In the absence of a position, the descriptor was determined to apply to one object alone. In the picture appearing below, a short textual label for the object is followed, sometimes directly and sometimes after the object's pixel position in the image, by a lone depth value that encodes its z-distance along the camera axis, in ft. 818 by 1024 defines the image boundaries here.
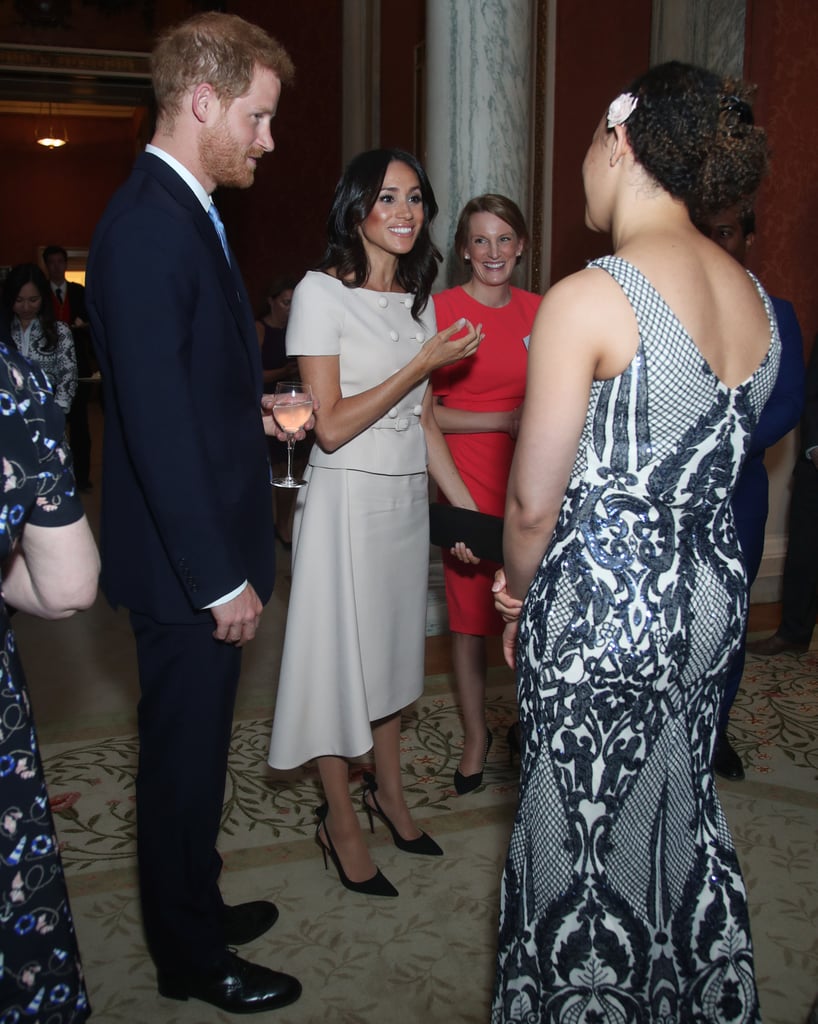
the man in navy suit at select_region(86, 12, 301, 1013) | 5.77
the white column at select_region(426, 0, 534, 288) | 13.28
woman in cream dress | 7.91
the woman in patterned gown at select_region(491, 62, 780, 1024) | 4.87
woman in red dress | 10.19
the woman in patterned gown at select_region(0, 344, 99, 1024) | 3.92
